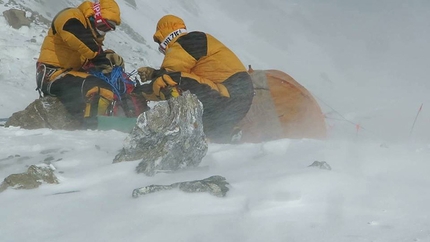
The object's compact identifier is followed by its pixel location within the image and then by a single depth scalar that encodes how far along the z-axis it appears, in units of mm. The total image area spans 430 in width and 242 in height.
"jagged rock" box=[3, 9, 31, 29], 18562
